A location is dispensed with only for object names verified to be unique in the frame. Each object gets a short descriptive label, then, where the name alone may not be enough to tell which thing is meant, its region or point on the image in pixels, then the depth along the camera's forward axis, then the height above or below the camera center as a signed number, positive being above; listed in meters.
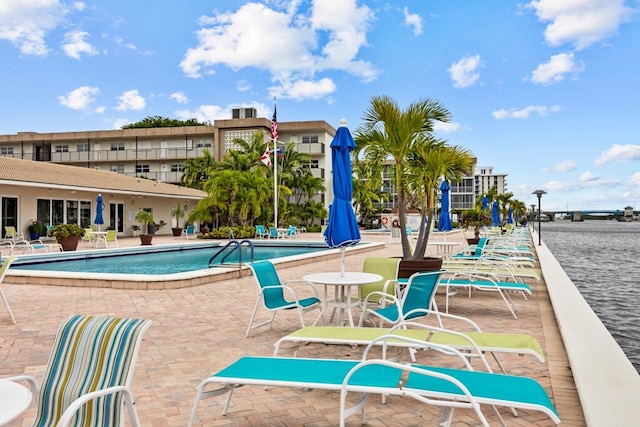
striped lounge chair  2.53 -0.80
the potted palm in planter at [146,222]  27.30 -0.29
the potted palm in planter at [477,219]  24.59 -0.22
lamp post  26.20 +1.15
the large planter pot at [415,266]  9.93 -0.97
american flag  28.15 +4.90
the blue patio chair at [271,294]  6.05 -0.93
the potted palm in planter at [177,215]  30.11 +0.10
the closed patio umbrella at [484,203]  33.03 +0.77
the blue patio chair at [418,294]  5.52 -0.84
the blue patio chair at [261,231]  26.98 -0.77
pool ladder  10.74 -1.05
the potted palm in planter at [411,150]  10.34 +1.41
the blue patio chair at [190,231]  27.20 -0.76
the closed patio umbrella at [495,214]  36.83 +0.08
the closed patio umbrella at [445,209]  16.25 +0.20
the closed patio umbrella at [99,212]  22.55 +0.20
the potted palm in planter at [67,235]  17.61 -0.60
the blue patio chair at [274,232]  26.42 -0.81
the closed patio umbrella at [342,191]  7.43 +0.36
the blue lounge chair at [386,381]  2.73 -0.96
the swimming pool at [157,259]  14.37 -1.41
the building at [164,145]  43.62 +6.35
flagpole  28.20 +4.57
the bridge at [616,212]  185.23 +0.92
